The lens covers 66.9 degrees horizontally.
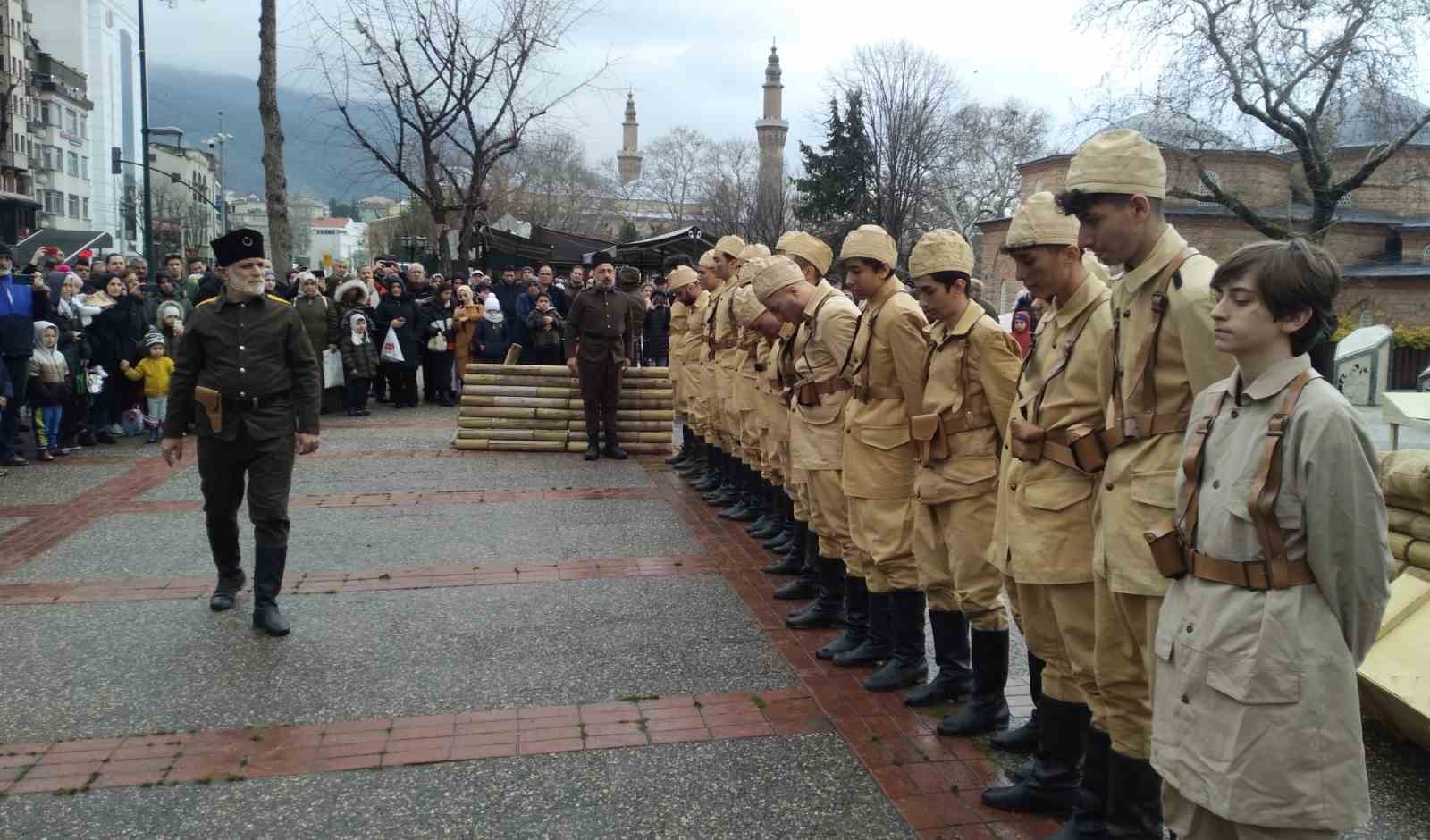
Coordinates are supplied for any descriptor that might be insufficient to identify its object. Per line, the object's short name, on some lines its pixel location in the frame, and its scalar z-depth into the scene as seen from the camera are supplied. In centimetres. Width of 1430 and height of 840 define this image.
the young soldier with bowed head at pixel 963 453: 439
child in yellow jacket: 1233
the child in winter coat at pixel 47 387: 1102
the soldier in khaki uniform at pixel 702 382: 974
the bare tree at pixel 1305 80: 2877
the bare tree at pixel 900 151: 3425
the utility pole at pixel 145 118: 2266
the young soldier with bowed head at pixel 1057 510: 349
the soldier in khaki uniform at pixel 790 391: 623
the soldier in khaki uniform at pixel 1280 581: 235
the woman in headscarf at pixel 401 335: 1570
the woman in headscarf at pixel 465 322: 1672
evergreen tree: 3838
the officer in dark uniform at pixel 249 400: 595
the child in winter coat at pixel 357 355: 1475
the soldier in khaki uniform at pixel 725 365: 887
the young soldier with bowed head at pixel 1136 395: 304
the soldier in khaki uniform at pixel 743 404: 816
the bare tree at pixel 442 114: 2127
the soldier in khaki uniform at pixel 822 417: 557
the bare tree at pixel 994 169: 5988
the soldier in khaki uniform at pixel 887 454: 500
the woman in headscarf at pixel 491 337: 1652
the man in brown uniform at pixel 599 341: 1151
